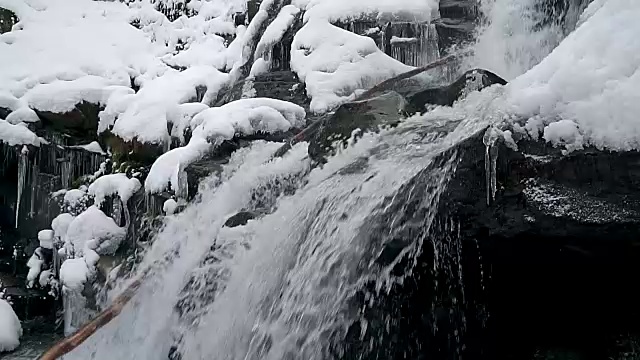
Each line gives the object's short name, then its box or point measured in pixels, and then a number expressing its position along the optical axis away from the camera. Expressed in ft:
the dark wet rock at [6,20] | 33.58
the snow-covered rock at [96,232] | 19.80
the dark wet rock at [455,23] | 19.98
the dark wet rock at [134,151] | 21.88
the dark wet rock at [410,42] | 19.90
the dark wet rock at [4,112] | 25.30
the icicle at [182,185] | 16.51
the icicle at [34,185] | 24.71
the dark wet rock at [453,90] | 13.67
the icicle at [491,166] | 8.88
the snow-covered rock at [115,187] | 20.72
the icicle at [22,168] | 24.22
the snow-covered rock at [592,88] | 8.04
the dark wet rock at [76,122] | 25.27
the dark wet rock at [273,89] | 19.31
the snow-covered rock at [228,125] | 17.08
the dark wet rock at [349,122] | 13.38
